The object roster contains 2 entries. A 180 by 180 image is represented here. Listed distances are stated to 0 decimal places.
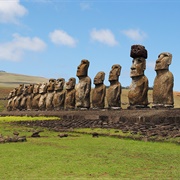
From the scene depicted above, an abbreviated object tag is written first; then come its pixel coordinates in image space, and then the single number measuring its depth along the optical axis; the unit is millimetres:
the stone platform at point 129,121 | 11031
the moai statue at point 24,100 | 35947
